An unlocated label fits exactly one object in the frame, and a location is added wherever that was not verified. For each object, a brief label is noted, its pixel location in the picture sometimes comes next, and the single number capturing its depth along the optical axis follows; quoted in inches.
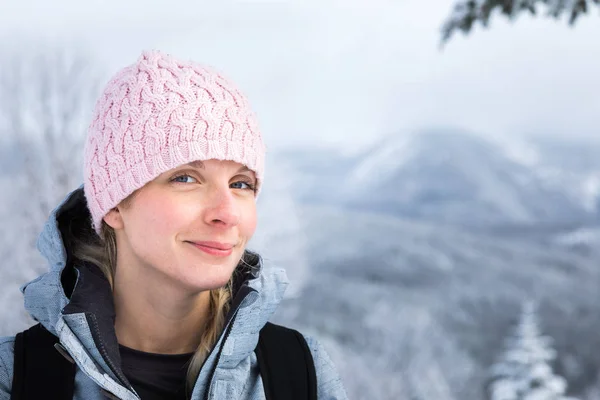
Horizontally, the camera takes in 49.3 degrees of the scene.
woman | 45.0
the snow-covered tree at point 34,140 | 97.9
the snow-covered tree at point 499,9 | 88.2
